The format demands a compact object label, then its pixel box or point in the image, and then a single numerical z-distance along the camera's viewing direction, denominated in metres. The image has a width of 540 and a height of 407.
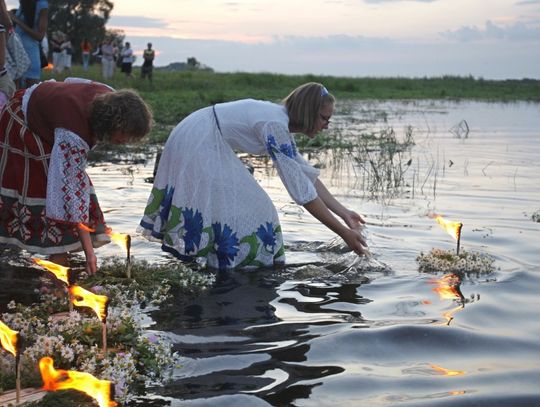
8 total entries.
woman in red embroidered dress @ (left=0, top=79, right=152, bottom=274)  5.37
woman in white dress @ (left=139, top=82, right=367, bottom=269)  6.57
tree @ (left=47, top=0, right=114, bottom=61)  58.59
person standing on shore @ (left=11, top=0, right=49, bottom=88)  8.25
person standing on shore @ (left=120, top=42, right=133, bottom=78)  32.56
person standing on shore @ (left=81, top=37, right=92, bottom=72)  36.27
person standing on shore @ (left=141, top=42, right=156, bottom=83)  32.81
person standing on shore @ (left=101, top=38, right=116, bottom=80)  29.77
